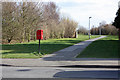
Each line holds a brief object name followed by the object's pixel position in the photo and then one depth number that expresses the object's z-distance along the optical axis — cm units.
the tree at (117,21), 3357
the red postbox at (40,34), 1591
